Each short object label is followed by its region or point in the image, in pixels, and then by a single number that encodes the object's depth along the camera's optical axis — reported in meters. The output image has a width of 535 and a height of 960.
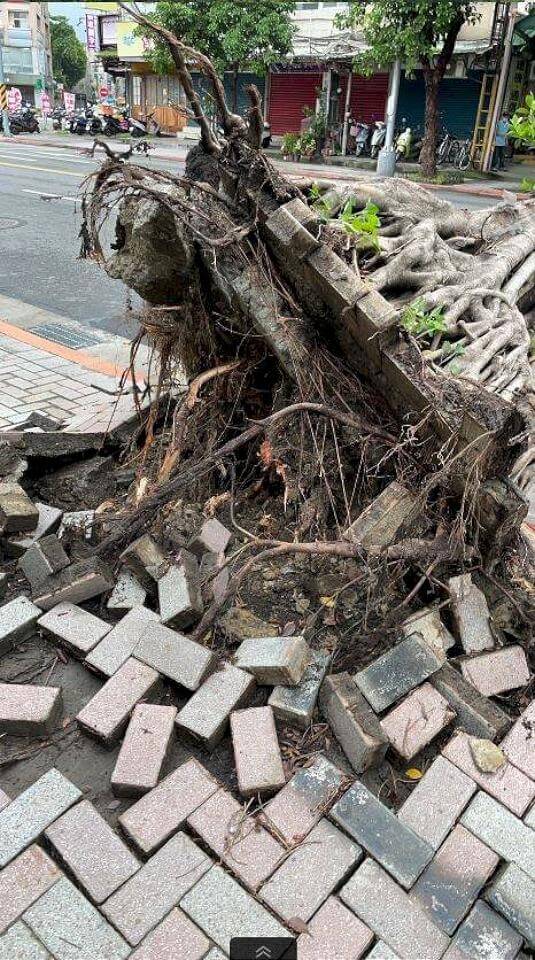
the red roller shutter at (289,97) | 29.25
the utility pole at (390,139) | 20.86
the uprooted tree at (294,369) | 3.23
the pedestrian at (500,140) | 23.09
